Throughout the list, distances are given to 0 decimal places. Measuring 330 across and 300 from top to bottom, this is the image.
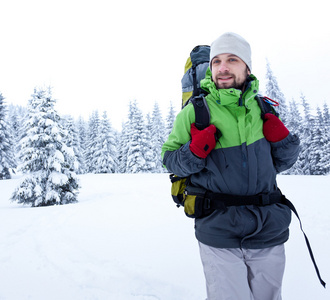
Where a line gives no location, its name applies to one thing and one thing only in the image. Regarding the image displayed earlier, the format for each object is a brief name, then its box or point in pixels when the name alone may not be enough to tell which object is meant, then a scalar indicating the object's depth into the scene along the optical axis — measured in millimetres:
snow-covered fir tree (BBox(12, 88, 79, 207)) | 12117
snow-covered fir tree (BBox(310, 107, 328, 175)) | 31578
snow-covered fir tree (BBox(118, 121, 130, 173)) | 35581
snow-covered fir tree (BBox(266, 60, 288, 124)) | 31544
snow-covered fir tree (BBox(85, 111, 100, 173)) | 39850
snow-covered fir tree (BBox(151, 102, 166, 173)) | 36344
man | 1914
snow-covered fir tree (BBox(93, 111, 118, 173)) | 36438
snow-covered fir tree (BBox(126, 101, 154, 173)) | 32656
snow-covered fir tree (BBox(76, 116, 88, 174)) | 45809
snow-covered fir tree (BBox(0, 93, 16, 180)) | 28156
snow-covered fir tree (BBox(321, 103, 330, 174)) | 30641
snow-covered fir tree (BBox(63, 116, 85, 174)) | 37162
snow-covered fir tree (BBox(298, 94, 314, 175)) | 33688
